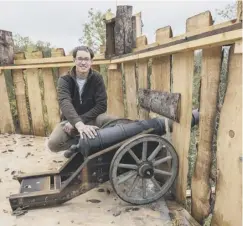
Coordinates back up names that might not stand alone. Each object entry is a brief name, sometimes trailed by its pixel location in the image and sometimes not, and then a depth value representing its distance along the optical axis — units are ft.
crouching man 11.39
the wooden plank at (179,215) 8.63
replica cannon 8.96
